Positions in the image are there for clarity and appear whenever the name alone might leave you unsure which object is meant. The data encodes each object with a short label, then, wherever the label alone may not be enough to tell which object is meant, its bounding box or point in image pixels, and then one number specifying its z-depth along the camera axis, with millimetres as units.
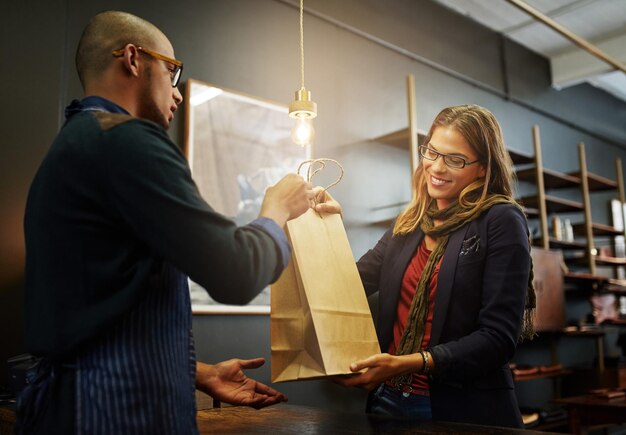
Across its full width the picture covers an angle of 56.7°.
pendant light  1687
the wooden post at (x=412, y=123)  4012
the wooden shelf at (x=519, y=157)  5043
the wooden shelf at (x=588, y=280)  5614
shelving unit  5250
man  935
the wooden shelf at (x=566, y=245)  5588
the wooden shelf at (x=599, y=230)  6137
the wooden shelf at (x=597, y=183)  6113
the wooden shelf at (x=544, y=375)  4555
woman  1579
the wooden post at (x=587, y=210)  5898
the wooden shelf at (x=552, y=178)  5480
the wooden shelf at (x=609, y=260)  6316
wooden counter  1435
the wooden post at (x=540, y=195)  5223
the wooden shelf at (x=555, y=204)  5418
